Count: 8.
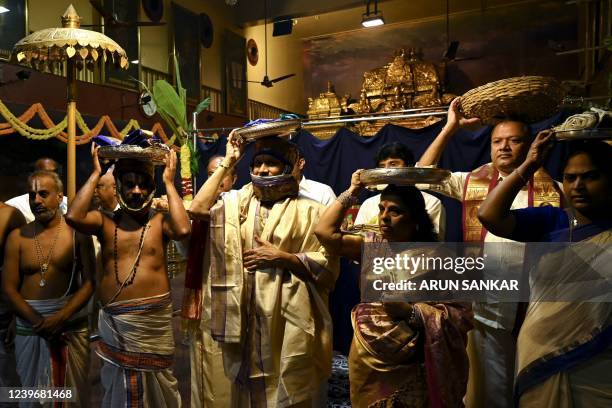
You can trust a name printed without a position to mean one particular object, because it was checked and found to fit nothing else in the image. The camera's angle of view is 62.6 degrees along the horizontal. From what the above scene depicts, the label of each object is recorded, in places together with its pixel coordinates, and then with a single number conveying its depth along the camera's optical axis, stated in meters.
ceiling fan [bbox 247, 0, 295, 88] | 8.87
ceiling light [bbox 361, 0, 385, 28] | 8.58
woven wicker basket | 2.19
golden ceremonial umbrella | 3.07
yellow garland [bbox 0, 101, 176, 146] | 5.76
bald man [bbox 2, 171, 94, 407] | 2.86
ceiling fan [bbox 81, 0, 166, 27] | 6.96
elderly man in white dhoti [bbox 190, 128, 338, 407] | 2.43
